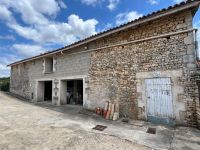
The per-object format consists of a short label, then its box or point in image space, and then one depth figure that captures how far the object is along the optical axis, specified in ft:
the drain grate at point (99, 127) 17.81
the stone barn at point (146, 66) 17.69
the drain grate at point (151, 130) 16.42
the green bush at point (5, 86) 68.33
